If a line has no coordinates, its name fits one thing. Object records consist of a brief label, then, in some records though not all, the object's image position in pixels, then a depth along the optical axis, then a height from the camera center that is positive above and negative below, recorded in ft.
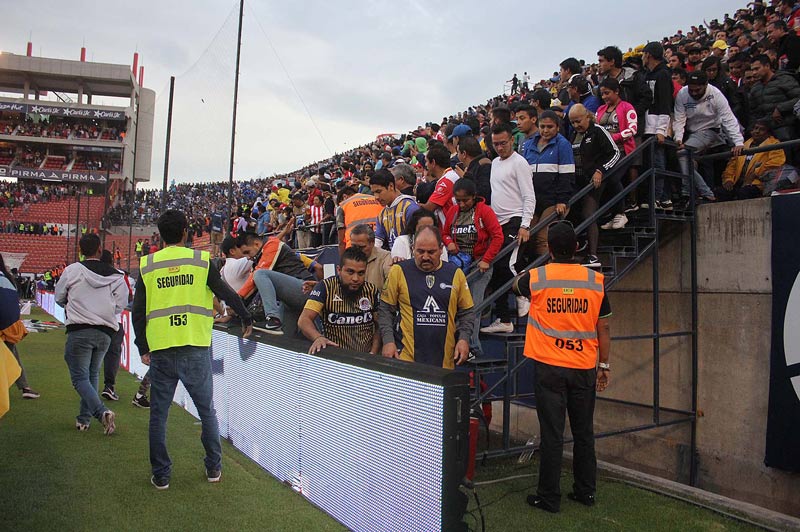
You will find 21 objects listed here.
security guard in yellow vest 14.99 -1.32
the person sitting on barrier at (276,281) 19.95 -0.03
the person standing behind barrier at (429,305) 14.56 -0.44
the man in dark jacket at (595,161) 19.08 +4.35
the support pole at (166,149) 46.07 +9.61
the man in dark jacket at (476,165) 19.21 +4.07
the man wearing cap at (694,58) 29.32 +11.65
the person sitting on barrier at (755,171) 20.40 +4.67
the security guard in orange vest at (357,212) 22.09 +2.64
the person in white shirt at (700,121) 21.16 +6.42
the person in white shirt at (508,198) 17.53 +2.75
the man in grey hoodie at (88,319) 19.95 -1.63
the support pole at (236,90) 43.75 +13.63
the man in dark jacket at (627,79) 21.71 +7.93
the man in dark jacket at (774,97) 21.47 +7.52
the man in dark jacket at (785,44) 23.80 +10.43
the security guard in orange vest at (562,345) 13.76 -1.20
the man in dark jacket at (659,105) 20.90 +6.75
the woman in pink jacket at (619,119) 20.62 +6.15
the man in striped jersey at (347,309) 15.16 -0.67
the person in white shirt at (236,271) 23.97 +0.27
